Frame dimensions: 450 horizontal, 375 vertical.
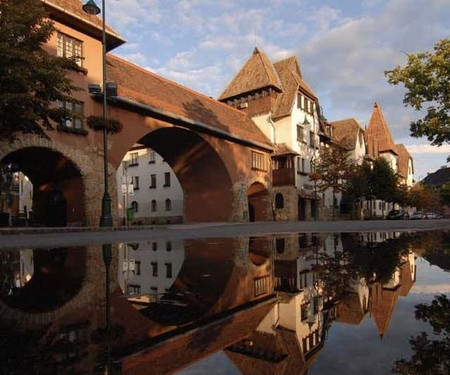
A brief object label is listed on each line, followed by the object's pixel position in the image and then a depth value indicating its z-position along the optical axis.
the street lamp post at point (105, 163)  17.98
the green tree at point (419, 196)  71.84
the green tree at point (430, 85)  22.88
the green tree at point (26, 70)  13.16
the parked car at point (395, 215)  52.82
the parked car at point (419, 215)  69.05
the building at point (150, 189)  44.44
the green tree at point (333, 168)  41.41
